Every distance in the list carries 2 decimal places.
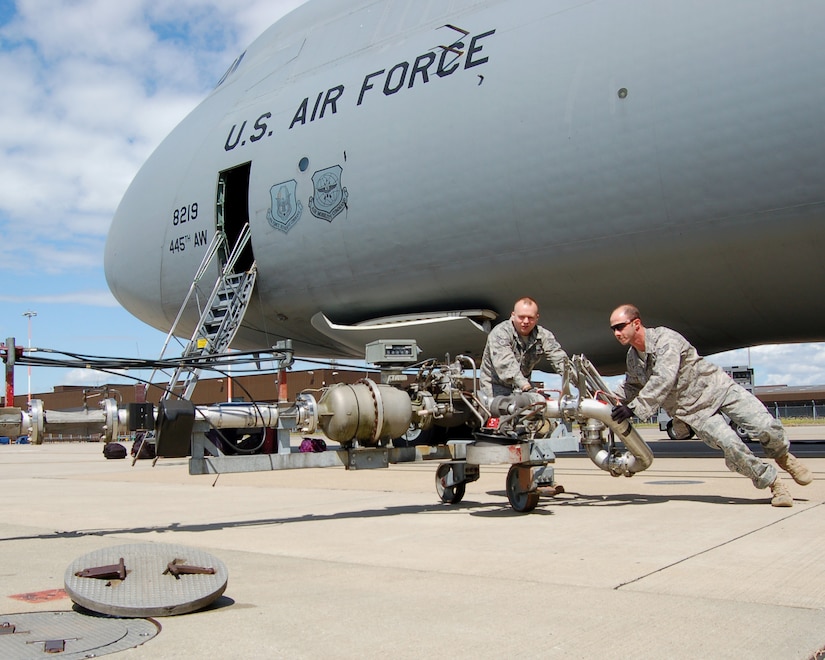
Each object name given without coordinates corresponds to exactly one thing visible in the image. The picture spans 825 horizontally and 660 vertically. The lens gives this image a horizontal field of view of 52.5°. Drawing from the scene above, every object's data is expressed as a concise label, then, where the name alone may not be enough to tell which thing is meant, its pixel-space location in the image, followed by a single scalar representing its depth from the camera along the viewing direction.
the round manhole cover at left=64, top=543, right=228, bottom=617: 3.52
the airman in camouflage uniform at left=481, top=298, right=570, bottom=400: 6.63
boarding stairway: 14.64
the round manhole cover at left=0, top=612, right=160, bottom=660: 2.94
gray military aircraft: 9.59
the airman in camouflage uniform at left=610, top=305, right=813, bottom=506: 6.39
